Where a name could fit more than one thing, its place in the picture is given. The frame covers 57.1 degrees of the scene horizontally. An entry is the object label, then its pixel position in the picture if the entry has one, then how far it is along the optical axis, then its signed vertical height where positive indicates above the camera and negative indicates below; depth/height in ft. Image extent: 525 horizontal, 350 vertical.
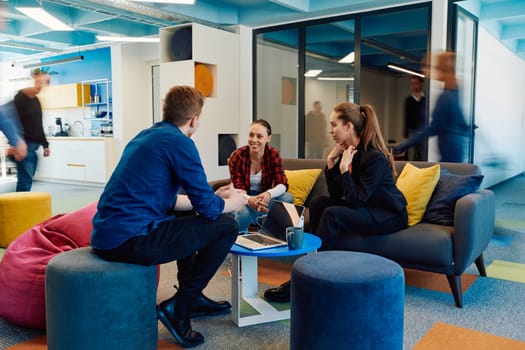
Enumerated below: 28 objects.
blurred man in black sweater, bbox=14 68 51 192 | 17.35 +0.48
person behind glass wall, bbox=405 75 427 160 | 17.42 +0.65
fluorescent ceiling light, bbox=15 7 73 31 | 20.42 +5.00
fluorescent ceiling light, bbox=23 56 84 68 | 29.26 +4.47
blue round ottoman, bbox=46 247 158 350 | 6.05 -2.21
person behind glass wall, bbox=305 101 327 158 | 21.97 -0.06
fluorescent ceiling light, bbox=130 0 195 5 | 17.49 +4.72
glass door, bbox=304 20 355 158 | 21.80 +2.55
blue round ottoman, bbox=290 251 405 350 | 5.63 -2.09
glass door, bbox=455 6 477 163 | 17.11 +2.51
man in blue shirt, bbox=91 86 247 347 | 6.47 -1.14
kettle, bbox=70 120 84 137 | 32.89 +0.26
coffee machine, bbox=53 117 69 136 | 32.48 +0.19
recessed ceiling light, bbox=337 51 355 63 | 21.88 +3.33
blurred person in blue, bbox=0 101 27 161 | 16.42 +0.11
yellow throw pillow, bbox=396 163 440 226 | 10.28 -1.31
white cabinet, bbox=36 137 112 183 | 28.24 -1.75
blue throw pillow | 9.95 -1.36
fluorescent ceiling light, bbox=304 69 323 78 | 21.84 +2.70
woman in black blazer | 9.25 -1.04
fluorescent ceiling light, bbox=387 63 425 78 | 22.44 +2.93
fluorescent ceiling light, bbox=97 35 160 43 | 24.30 +4.69
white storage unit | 19.58 +2.51
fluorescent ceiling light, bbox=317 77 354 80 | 21.58 +2.47
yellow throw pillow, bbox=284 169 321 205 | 12.56 -1.36
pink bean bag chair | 7.64 -2.13
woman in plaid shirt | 11.34 -0.89
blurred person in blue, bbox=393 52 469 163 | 13.87 +0.15
